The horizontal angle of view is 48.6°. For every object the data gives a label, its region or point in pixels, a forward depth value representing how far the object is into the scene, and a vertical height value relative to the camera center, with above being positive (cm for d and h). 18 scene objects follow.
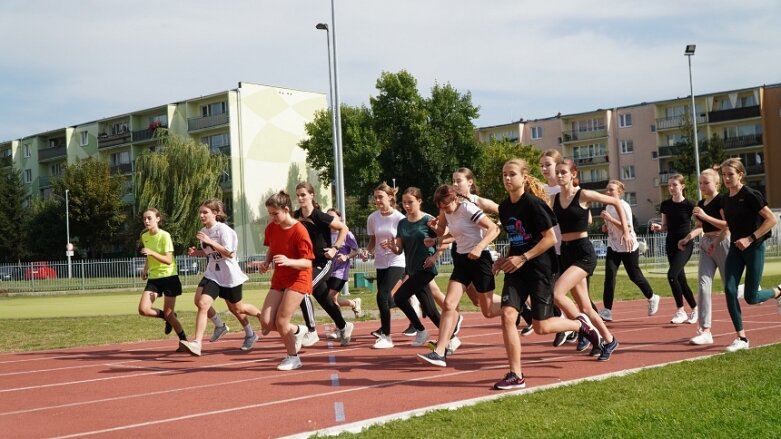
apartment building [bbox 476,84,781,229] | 8081 +1003
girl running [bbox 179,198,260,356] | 1098 -20
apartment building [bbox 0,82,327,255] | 7288 +1067
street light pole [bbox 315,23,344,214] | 3055 +567
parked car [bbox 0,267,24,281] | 4162 -50
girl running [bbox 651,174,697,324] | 1223 -2
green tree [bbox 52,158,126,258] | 6900 +474
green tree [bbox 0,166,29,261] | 7429 +388
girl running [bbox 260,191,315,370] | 925 -23
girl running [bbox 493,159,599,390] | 759 -16
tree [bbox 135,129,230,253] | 6081 +512
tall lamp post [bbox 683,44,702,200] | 4619 +974
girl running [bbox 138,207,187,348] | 1131 -22
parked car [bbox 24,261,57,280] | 4106 -51
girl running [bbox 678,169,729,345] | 993 -12
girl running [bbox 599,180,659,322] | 1258 -36
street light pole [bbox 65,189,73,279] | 6761 +267
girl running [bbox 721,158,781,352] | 916 -6
